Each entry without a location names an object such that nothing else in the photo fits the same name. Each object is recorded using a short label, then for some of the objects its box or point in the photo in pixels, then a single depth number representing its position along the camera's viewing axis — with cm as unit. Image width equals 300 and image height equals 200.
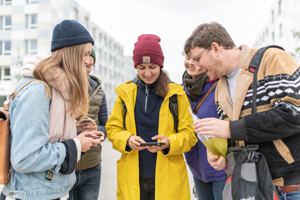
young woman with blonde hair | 158
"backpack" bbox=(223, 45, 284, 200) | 151
